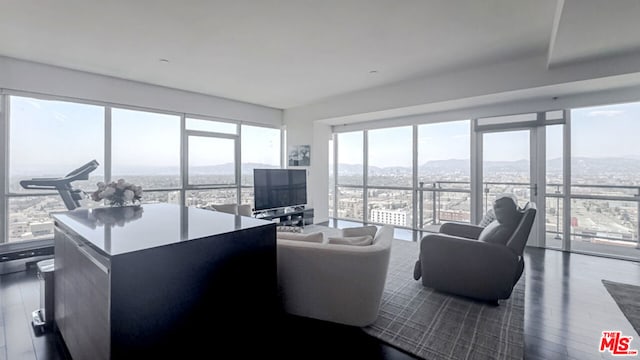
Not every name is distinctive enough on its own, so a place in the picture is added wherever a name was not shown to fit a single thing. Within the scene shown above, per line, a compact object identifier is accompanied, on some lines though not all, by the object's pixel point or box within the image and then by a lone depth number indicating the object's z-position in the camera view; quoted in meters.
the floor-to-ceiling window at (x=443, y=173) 5.39
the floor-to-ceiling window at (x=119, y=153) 3.89
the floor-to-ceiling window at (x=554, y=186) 4.54
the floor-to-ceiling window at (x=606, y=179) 4.09
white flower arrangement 2.48
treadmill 2.28
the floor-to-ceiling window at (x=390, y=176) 6.12
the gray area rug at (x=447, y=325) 2.08
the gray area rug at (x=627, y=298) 2.52
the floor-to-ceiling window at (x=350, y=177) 6.93
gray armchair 2.68
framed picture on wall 6.63
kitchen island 1.20
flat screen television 4.78
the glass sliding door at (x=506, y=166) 4.83
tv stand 4.83
